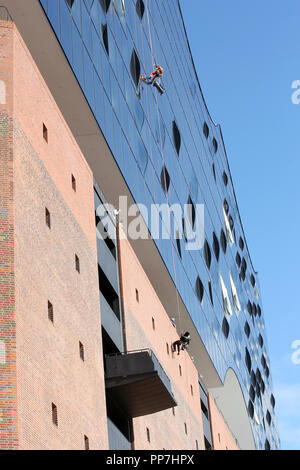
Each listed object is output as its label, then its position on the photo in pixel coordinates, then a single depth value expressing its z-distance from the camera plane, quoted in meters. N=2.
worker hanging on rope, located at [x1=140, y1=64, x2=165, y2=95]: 42.06
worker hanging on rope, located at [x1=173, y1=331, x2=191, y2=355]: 43.89
